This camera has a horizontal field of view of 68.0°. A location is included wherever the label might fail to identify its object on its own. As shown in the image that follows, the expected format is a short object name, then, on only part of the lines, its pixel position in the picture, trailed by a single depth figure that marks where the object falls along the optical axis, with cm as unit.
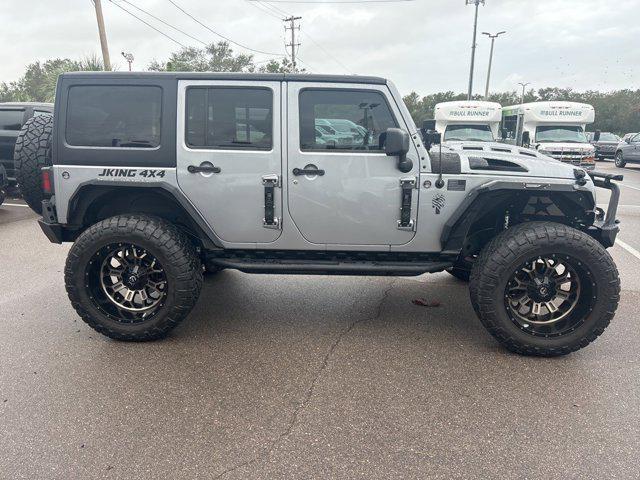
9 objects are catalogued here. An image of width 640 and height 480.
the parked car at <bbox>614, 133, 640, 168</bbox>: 1862
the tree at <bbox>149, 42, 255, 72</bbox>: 4109
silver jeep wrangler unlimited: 345
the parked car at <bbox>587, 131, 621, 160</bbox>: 2261
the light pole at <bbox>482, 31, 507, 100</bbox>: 4166
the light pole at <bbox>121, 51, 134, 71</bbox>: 2315
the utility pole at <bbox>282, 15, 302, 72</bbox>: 4484
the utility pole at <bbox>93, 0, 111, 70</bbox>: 1786
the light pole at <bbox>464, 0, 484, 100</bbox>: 3403
